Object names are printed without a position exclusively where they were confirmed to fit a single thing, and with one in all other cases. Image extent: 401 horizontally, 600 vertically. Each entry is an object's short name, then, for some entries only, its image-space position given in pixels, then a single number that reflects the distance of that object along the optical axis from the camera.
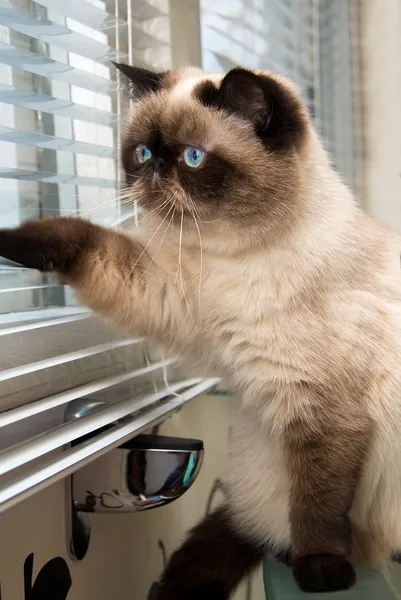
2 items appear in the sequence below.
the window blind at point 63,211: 0.84
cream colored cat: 0.91
